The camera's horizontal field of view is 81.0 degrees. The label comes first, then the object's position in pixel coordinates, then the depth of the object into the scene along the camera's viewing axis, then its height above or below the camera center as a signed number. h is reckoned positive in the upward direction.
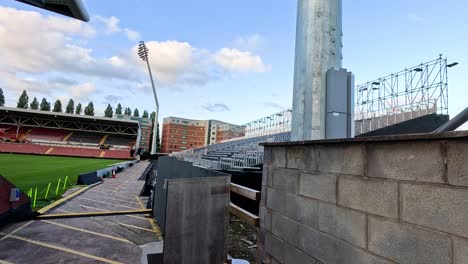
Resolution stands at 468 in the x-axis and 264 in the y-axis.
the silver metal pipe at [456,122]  1.86 +0.30
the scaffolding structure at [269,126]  31.35 +3.81
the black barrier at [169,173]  5.75 -0.56
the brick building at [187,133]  156.12 +11.69
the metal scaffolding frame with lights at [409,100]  19.80 +5.18
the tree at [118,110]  145.50 +21.03
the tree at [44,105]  120.49 +18.23
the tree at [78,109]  128.25 +18.03
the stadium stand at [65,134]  52.66 +2.91
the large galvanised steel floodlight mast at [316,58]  3.34 +1.24
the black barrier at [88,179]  16.39 -1.87
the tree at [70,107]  124.31 +18.30
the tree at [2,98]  107.32 +17.99
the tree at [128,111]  150.12 +21.29
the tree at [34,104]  116.75 +17.66
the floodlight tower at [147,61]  42.63 +14.26
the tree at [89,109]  130.88 +18.74
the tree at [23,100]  111.02 +18.24
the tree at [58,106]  119.06 +17.72
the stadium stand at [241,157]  16.09 -0.17
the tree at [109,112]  138.15 +18.85
